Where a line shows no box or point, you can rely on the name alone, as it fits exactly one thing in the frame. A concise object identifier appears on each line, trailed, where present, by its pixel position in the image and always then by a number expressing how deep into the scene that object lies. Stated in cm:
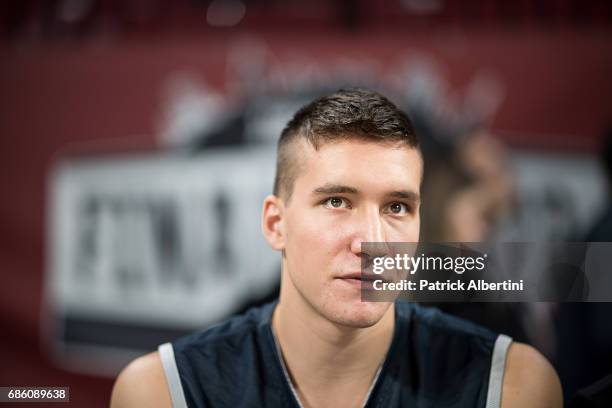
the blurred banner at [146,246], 260
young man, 152
